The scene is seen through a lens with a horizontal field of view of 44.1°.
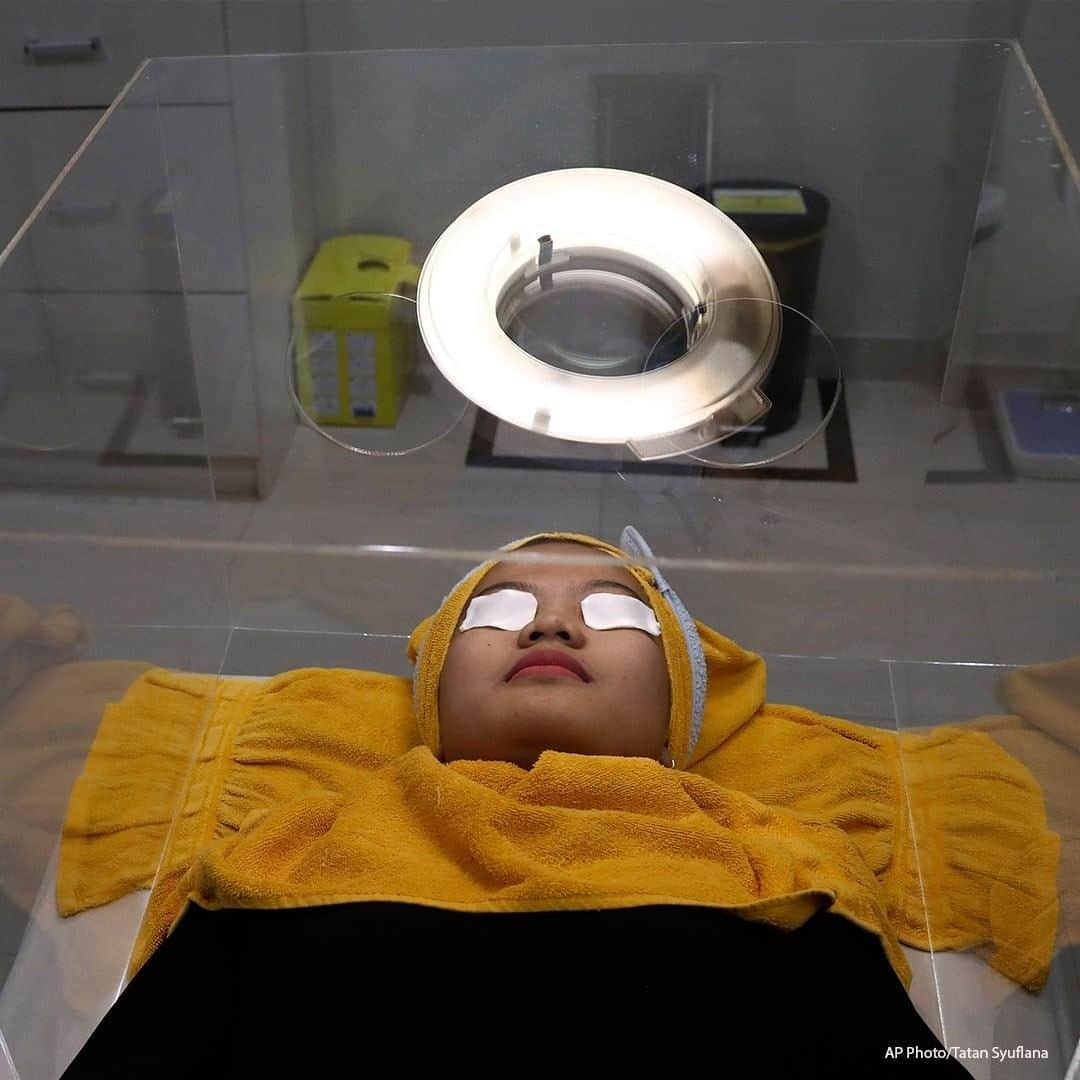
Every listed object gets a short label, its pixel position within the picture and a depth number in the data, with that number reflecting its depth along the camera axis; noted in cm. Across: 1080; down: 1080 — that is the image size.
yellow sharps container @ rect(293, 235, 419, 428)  121
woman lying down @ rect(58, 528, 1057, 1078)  91
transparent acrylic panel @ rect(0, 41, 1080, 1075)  106
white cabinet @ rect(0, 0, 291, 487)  111
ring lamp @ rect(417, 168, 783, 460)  117
